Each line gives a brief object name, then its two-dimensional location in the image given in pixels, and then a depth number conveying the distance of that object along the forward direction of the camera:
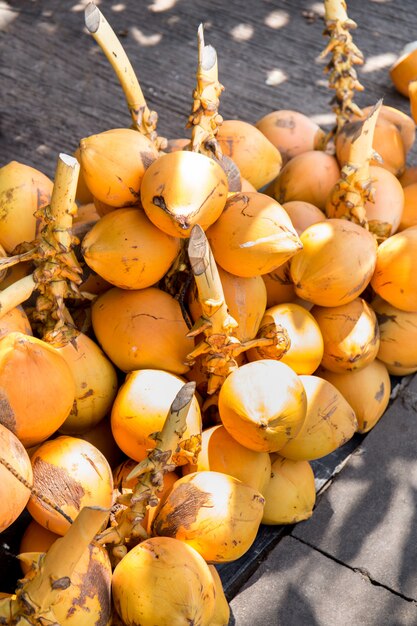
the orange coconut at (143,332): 2.17
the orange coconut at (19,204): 2.23
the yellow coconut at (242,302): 2.20
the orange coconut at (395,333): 2.44
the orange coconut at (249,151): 2.54
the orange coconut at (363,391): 2.38
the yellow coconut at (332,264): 2.28
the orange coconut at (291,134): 2.71
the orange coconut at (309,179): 2.55
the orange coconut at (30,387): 1.98
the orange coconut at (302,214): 2.42
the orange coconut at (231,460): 2.13
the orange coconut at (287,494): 2.22
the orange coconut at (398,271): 2.35
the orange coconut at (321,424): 2.21
